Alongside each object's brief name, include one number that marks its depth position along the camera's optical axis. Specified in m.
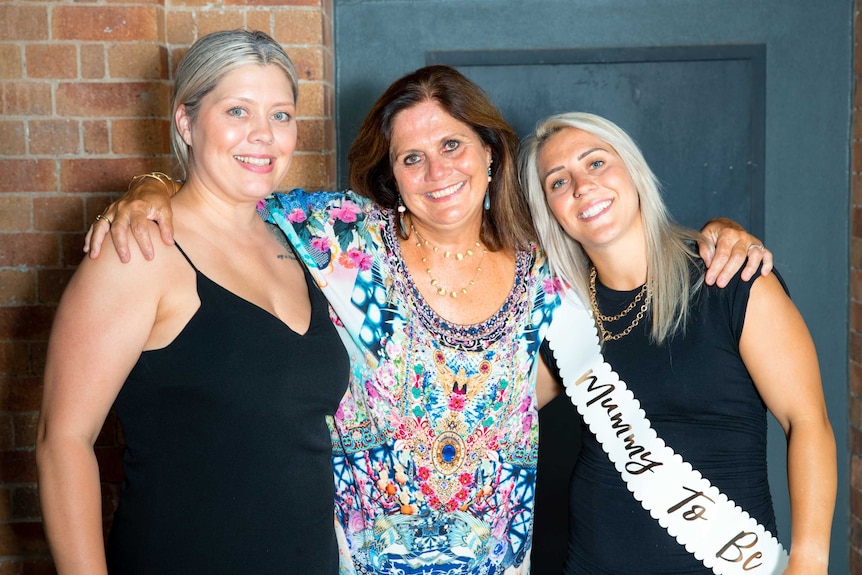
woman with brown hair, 1.88
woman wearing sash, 1.67
